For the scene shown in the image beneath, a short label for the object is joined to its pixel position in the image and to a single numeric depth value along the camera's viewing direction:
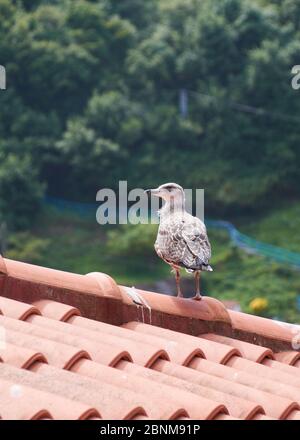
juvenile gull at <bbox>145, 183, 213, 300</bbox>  12.36
